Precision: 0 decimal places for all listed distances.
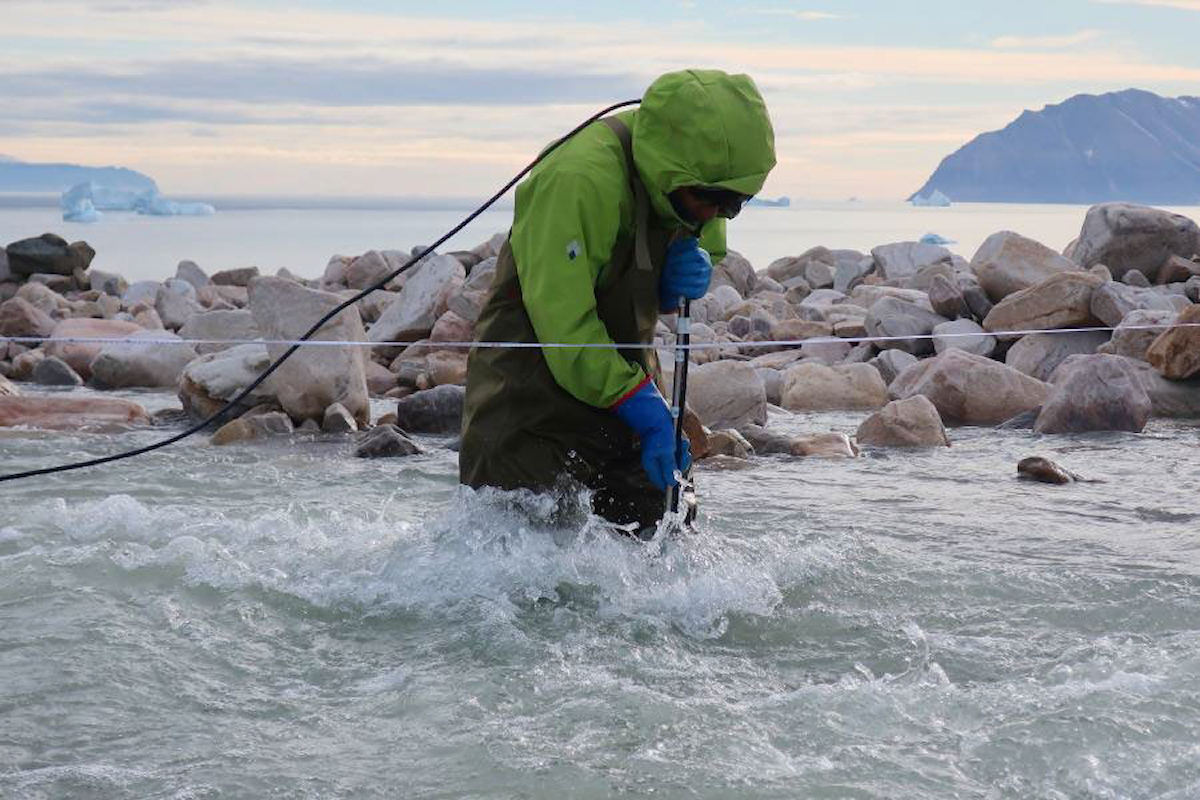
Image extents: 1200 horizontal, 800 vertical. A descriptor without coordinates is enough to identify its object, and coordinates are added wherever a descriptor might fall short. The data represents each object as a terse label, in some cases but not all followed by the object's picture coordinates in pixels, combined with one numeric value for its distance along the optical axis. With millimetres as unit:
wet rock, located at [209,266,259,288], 18688
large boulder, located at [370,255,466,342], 11914
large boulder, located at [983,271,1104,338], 9906
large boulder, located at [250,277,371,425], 8523
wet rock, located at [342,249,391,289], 16781
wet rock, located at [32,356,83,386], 10984
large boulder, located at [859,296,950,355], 10928
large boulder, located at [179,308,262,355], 11734
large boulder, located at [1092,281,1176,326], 9688
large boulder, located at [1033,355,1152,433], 8188
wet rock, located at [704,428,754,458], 7539
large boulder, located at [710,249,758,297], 15828
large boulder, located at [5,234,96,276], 17875
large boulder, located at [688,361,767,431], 8445
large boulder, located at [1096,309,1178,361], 9336
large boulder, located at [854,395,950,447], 7934
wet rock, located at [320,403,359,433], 8383
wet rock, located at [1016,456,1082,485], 6820
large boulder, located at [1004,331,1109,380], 9898
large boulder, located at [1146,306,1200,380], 8664
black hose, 4148
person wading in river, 3908
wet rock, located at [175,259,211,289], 18456
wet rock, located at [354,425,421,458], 7605
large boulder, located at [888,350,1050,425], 8836
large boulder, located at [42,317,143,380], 11344
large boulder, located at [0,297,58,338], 12977
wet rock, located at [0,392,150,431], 8453
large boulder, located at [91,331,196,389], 10789
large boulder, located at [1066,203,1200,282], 12367
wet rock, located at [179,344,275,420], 8797
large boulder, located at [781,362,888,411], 9641
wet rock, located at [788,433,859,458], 7605
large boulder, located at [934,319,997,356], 10422
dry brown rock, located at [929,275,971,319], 10977
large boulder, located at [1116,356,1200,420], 8836
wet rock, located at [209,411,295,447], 8000
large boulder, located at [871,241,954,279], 15547
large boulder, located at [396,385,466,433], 8492
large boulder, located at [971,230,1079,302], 11078
